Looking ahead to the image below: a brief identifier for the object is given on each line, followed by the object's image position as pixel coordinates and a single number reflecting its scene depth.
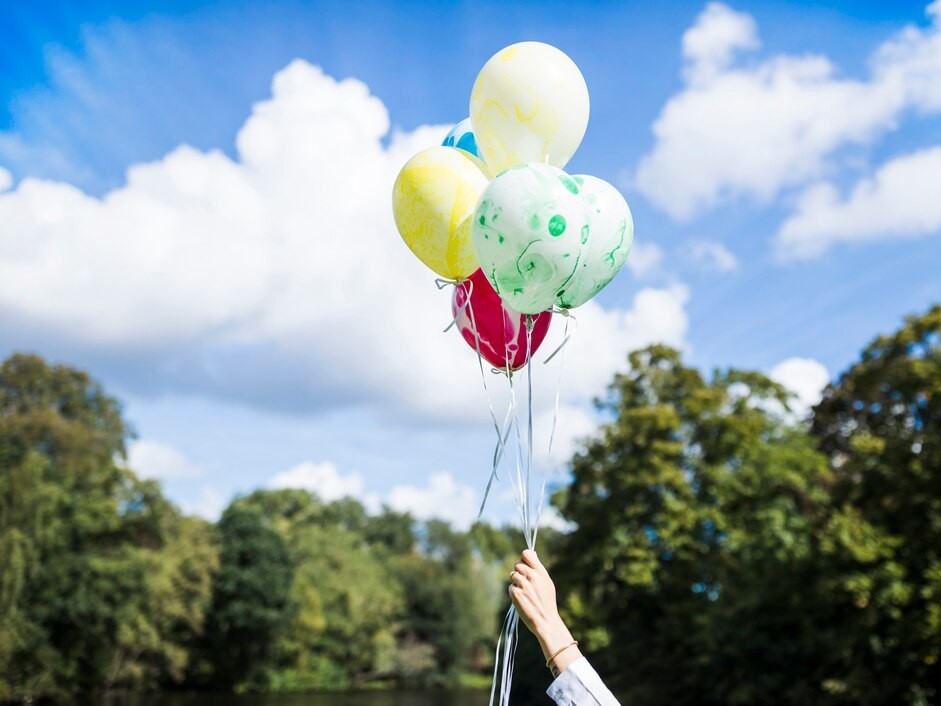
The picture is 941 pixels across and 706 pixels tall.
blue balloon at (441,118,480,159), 4.29
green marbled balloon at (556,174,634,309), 3.48
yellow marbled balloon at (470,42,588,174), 3.72
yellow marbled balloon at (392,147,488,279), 3.74
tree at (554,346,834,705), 17.19
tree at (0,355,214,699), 20.47
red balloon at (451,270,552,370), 3.95
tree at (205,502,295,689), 31.28
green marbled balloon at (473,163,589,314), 3.22
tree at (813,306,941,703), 13.75
